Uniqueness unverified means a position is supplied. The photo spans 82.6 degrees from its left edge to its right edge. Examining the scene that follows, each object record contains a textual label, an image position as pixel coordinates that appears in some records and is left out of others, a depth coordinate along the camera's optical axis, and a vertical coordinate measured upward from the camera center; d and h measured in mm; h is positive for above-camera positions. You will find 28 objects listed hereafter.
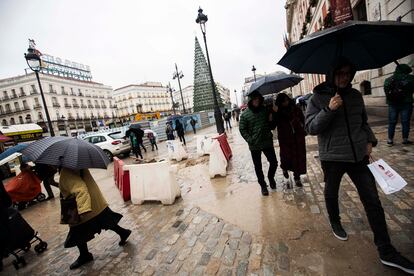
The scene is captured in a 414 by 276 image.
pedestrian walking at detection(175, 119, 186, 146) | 16359 -811
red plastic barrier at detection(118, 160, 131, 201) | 5848 -1464
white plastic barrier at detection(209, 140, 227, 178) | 6488 -1438
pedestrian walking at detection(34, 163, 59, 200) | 4090 -518
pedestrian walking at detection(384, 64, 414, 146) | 5383 -368
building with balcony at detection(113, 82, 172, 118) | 89000 +9850
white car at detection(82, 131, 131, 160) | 14210 -862
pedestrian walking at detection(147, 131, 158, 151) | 17353 -1042
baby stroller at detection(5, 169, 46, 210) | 5262 -935
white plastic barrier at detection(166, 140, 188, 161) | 10383 -1433
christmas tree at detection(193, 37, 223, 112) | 53062 +7013
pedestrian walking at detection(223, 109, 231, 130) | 22394 -621
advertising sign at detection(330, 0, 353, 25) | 9969 +3334
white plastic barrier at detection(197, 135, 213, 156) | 10028 -1305
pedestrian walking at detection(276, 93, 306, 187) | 4438 -618
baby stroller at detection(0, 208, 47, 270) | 3789 -1509
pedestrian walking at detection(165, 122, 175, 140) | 18006 -971
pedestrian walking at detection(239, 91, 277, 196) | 4355 -448
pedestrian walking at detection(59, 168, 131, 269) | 3012 -1088
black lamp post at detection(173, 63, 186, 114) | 29670 +5400
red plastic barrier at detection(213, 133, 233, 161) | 8003 -1287
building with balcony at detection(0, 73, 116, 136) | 54062 +9139
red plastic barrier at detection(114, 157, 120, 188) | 7529 -1335
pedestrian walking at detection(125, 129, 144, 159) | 12672 -873
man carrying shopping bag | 2291 -517
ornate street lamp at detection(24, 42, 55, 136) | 9408 +3322
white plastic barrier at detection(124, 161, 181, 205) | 5160 -1342
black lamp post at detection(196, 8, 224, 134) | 12269 +2105
